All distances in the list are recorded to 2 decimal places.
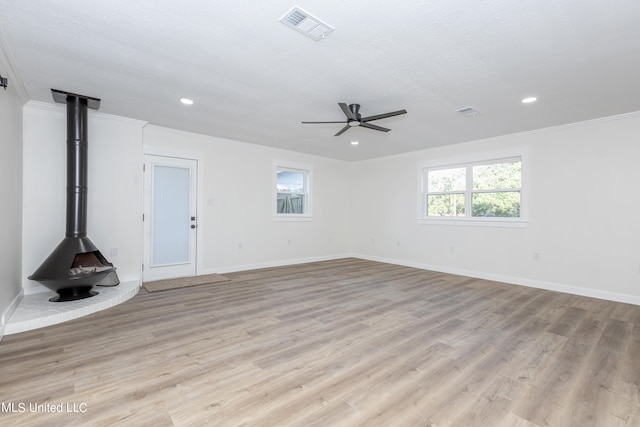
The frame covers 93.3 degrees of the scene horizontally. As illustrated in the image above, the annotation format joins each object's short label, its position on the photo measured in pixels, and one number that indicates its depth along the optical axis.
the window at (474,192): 5.36
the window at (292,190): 6.79
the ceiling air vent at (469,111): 4.02
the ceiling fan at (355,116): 3.55
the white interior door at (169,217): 5.01
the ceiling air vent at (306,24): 2.15
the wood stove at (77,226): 3.54
